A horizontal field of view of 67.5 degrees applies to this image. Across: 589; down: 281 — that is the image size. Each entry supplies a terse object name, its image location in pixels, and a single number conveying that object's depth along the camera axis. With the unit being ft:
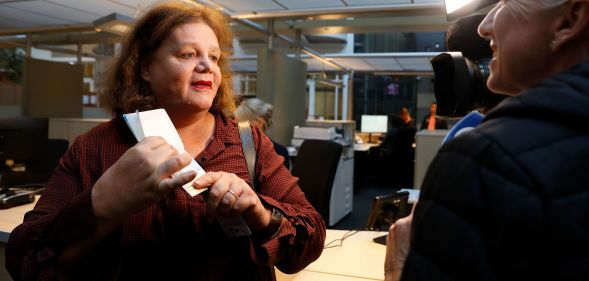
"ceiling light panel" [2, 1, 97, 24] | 18.13
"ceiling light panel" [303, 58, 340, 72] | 34.04
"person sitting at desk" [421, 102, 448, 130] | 23.03
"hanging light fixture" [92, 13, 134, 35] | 11.68
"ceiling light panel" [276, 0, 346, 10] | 15.60
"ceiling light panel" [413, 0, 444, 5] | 14.74
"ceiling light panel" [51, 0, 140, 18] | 17.28
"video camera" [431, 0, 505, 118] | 2.82
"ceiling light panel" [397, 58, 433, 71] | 30.62
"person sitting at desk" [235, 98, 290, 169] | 11.51
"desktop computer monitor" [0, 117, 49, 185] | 7.84
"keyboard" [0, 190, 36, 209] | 6.96
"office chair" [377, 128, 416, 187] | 25.32
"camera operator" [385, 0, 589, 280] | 1.44
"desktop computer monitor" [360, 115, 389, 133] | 31.12
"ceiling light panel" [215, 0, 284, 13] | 15.72
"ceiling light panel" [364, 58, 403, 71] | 31.55
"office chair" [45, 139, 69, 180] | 12.74
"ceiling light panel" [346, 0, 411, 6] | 15.17
